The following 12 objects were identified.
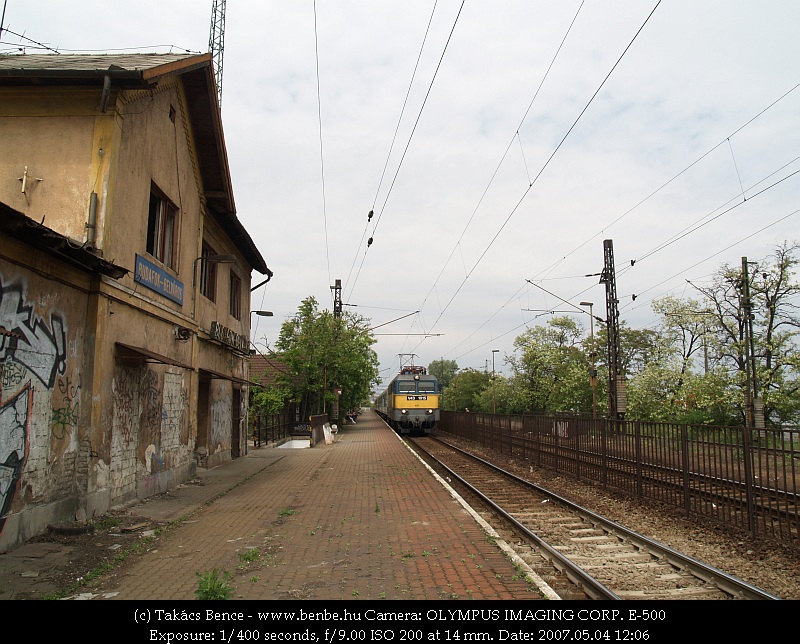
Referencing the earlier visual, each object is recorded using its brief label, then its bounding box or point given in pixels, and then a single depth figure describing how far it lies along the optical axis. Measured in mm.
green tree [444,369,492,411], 78625
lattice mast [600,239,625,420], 24484
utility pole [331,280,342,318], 36519
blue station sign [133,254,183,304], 9930
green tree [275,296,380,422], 33688
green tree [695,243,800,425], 25844
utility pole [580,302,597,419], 28969
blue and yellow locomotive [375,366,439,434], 32812
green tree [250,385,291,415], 29016
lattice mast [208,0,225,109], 22075
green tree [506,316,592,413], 43719
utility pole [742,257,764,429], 20891
